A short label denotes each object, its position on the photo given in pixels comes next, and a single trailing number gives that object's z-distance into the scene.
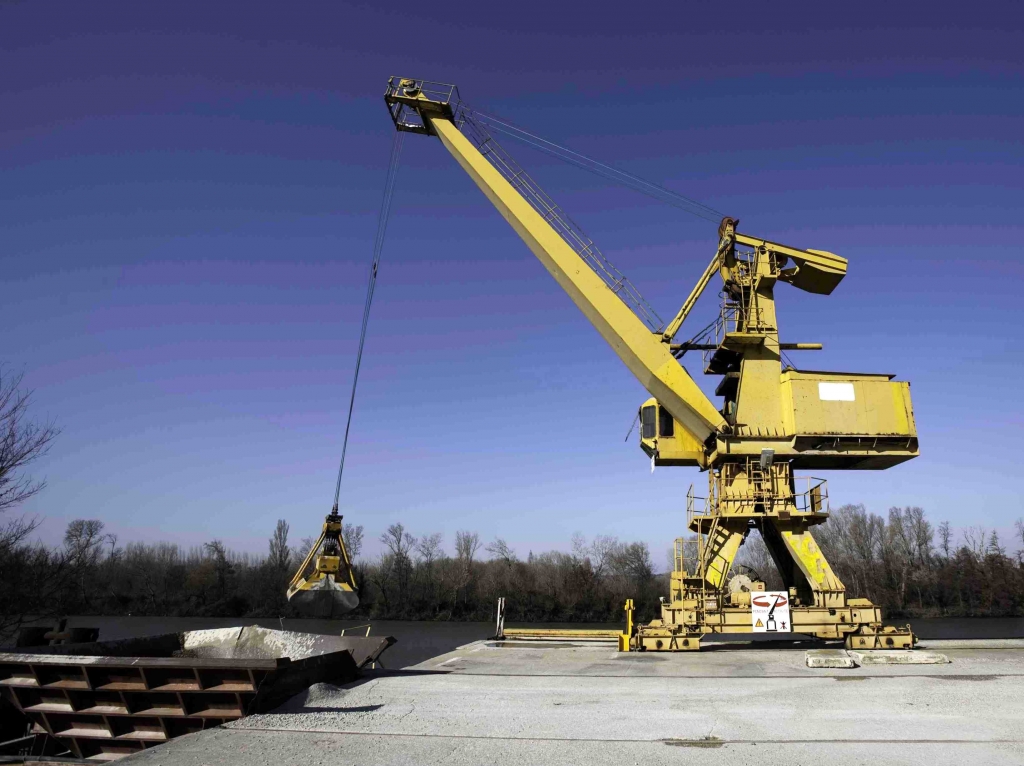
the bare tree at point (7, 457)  15.01
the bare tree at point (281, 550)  58.51
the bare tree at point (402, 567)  54.75
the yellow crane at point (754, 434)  14.09
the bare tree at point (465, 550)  57.14
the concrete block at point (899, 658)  11.77
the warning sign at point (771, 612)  13.77
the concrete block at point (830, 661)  11.27
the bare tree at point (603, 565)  53.28
